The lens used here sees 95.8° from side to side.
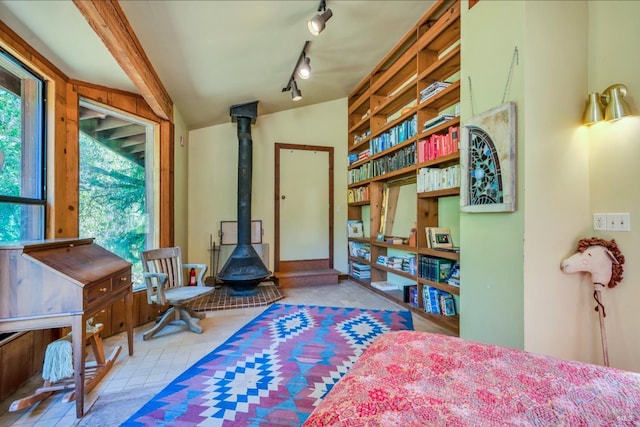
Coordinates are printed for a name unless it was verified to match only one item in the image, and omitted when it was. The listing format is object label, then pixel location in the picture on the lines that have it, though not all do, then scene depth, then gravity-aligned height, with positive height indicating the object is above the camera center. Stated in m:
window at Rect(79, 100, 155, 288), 2.46 +0.32
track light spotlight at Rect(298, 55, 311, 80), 2.87 +1.46
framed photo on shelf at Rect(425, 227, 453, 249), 2.84 -0.23
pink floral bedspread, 0.75 -0.52
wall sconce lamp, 1.61 +0.63
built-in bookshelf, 2.67 +0.63
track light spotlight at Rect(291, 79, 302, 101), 3.35 +1.43
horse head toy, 1.68 -0.29
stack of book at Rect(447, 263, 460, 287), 2.58 -0.56
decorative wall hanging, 1.78 +0.36
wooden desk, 1.50 -0.41
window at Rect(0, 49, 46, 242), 1.77 +0.42
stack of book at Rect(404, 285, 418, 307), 3.20 -0.90
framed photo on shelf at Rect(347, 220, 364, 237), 4.73 -0.23
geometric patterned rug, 1.55 -1.07
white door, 4.71 +0.18
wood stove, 3.79 +0.20
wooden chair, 2.51 -0.69
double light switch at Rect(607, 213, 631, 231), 1.66 -0.04
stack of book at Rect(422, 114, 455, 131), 2.64 +0.90
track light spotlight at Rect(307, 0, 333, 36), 2.17 +1.46
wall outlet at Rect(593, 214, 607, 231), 1.77 -0.05
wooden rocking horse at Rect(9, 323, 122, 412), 1.59 -1.02
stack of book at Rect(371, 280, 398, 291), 3.79 -0.95
